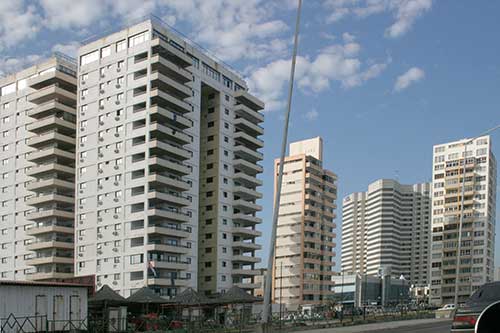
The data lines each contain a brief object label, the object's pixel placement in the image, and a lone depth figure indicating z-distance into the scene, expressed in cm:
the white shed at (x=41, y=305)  3978
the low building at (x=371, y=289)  16750
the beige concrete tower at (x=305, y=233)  13288
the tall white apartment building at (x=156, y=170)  8456
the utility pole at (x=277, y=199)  2130
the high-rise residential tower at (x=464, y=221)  14538
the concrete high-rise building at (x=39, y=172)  9338
